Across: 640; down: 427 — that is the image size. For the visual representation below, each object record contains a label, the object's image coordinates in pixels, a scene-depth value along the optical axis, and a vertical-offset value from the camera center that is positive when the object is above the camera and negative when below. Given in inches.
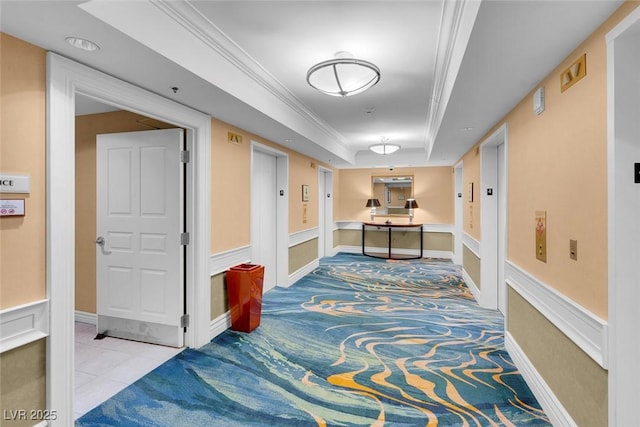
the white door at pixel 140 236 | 123.6 -8.2
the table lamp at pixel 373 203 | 333.4 +11.0
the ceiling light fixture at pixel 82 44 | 70.9 +38.2
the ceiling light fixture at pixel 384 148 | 233.1 +47.8
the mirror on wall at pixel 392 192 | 333.1 +22.1
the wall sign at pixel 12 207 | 66.9 +1.9
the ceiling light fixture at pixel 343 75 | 102.4 +45.7
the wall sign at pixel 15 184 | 66.7 +6.8
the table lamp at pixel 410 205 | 320.8 +8.3
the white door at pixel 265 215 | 196.4 -0.3
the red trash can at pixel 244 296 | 137.4 -34.8
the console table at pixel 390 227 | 314.5 -13.2
